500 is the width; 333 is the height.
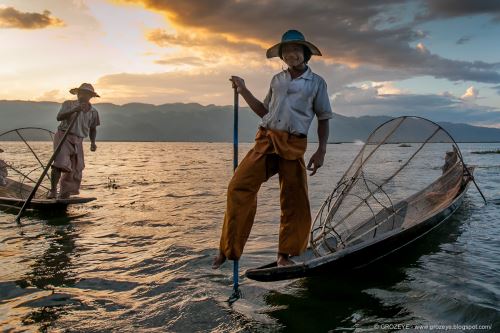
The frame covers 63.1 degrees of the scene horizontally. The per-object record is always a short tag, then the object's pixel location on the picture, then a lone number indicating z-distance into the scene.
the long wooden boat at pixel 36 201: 9.58
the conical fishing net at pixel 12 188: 11.69
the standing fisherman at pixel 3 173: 12.24
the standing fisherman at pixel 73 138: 9.02
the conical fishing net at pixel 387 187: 6.28
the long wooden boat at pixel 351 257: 4.48
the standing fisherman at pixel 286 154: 4.39
